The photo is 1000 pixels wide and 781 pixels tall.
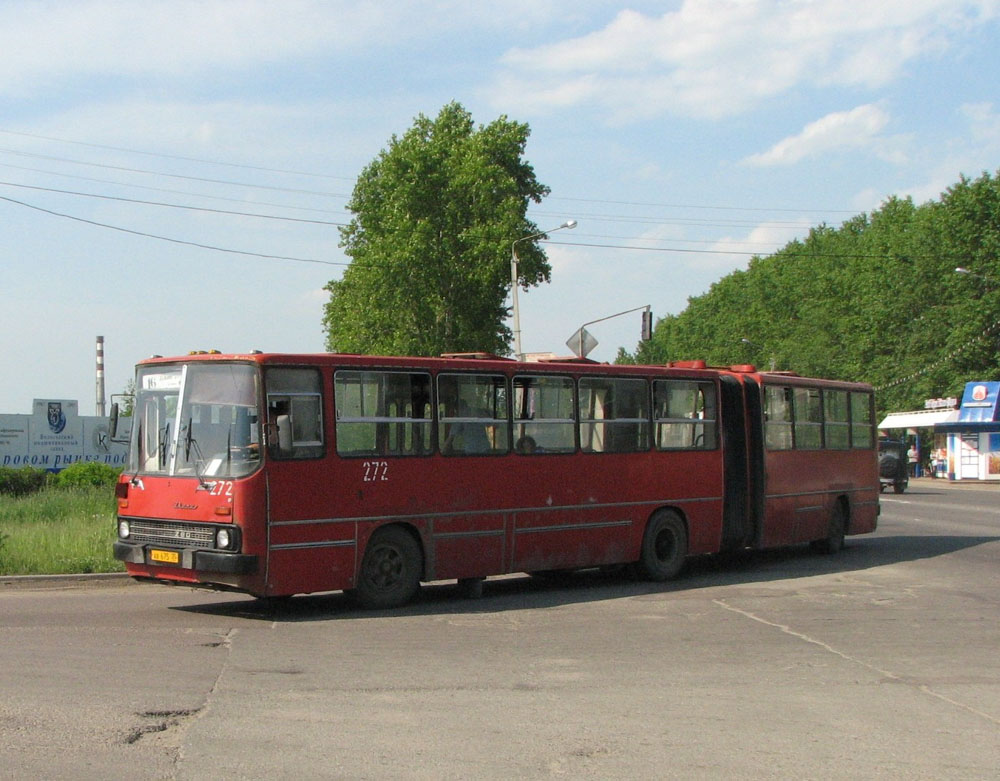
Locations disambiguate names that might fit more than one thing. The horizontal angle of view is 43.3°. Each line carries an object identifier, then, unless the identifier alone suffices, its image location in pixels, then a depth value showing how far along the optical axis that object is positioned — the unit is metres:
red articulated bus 11.96
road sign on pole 31.23
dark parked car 45.06
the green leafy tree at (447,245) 56.91
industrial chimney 68.64
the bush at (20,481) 27.80
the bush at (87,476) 27.19
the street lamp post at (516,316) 40.53
